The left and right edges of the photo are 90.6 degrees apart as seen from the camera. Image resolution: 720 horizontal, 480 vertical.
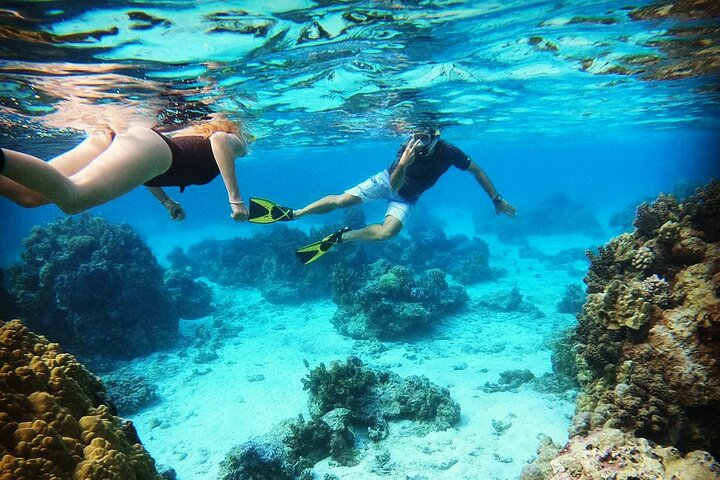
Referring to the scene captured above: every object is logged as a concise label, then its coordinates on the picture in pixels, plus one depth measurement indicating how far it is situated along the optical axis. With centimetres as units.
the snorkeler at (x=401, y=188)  776
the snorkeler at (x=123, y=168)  269
